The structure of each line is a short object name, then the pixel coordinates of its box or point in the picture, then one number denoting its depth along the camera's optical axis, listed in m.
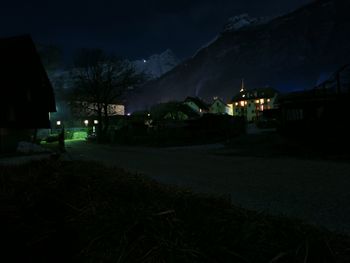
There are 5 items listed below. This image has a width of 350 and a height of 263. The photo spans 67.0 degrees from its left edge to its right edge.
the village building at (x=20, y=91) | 19.88
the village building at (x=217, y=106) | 93.19
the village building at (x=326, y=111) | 13.00
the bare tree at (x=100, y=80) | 40.28
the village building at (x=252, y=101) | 89.94
